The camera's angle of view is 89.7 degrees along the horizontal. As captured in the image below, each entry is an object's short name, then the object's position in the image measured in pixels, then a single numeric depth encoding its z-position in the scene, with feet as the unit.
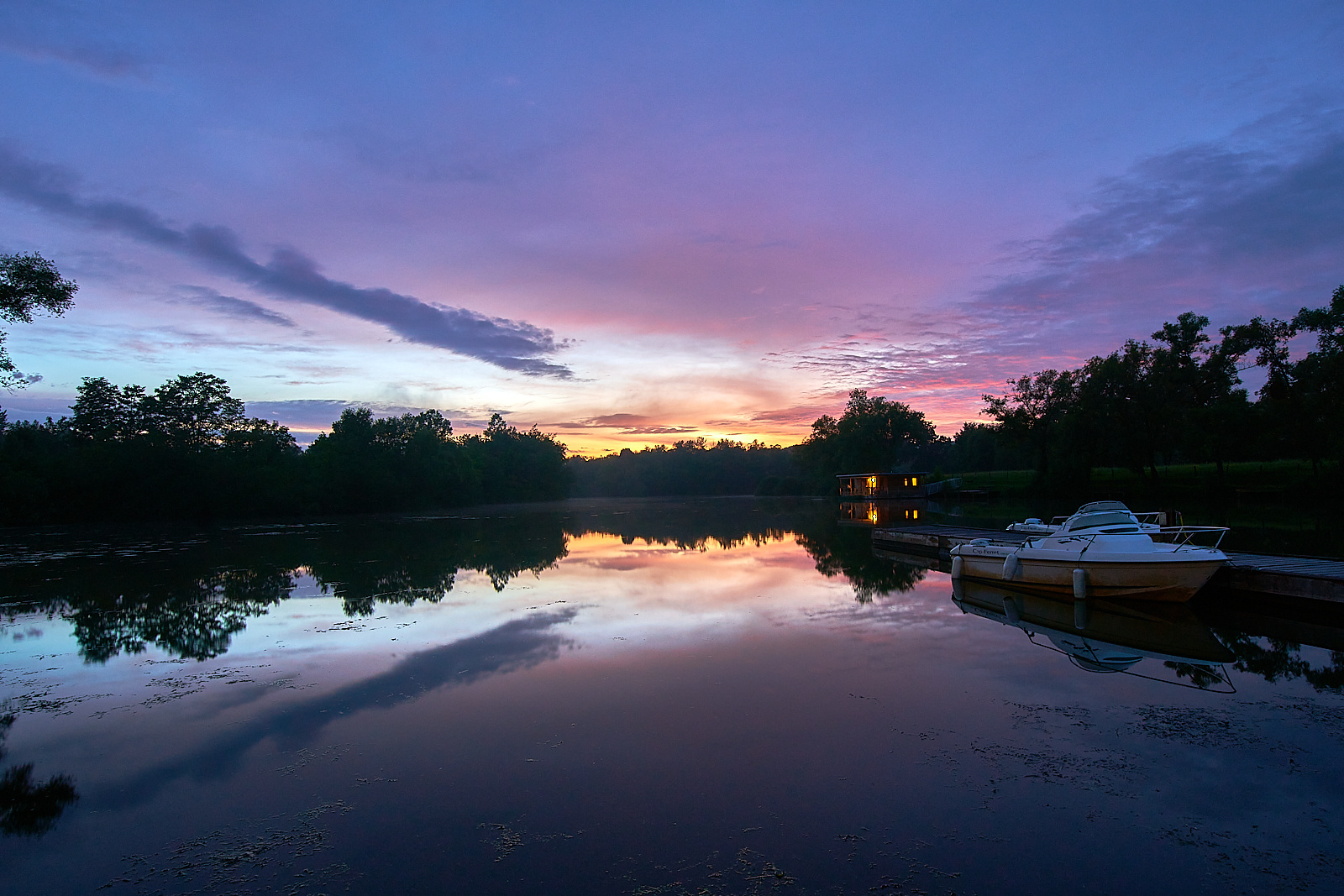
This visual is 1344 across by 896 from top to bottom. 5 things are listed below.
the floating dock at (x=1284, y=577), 37.22
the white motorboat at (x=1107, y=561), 39.93
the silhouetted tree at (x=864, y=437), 285.43
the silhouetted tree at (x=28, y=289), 70.74
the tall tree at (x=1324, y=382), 124.58
